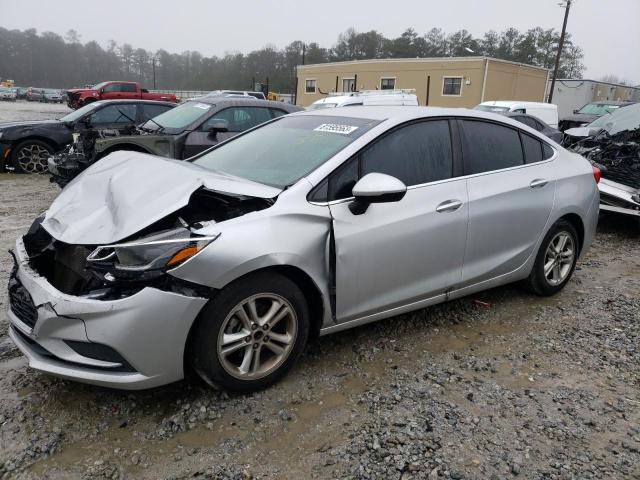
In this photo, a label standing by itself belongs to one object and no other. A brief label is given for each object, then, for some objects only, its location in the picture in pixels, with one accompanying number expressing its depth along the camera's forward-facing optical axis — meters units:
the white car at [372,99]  15.16
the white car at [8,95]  52.86
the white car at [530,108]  15.55
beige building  34.03
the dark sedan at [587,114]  20.51
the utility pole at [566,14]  30.20
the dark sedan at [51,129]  9.30
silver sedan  2.35
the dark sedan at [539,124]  12.13
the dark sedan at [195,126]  7.20
